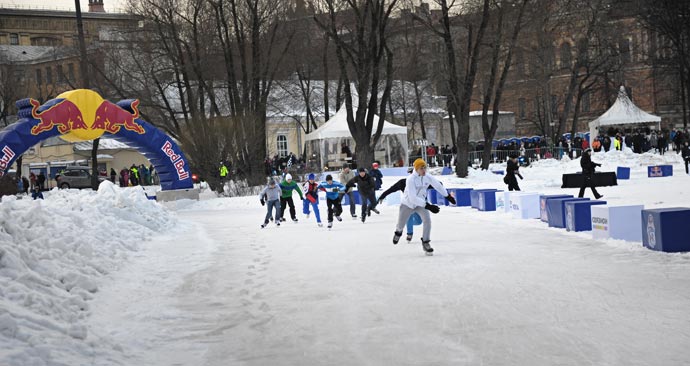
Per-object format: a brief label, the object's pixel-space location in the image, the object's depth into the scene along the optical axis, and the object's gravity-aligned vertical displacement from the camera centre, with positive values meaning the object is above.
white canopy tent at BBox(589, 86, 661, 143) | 58.84 +0.66
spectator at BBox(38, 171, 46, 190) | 57.46 -1.01
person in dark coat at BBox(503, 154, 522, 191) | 32.78 -1.47
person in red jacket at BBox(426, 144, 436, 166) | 57.59 -0.97
